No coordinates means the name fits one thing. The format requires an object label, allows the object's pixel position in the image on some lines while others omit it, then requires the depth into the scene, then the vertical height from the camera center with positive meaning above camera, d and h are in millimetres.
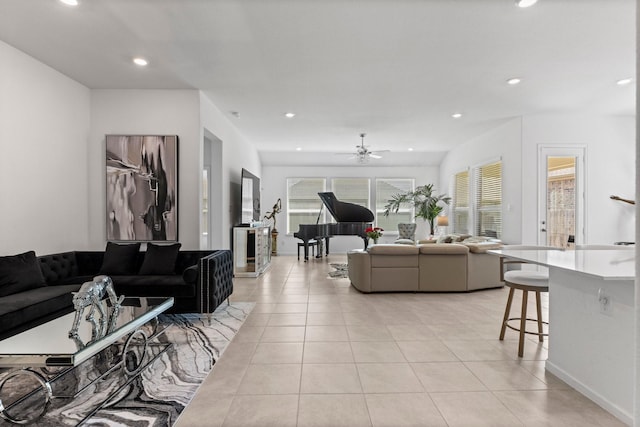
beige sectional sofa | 5336 -839
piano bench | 8964 -828
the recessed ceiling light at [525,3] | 2781 +1596
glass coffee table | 2001 -816
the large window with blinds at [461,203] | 8750 +204
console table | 6578 -746
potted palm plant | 9625 +240
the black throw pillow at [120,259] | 4180 -588
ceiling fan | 7648 +1186
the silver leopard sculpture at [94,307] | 2297 -641
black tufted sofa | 2928 -756
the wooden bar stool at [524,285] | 2822 -574
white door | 6188 +219
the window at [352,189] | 10672 +621
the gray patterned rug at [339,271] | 6700 -1190
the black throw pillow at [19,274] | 3227 -597
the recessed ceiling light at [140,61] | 3918 +1600
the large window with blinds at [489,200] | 7062 +226
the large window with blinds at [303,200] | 10664 +279
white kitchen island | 2020 -703
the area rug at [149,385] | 2100 -1193
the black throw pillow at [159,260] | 4184 -586
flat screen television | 6938 +222
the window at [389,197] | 10641 +339
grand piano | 8672 -328
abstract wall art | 4844 +328
